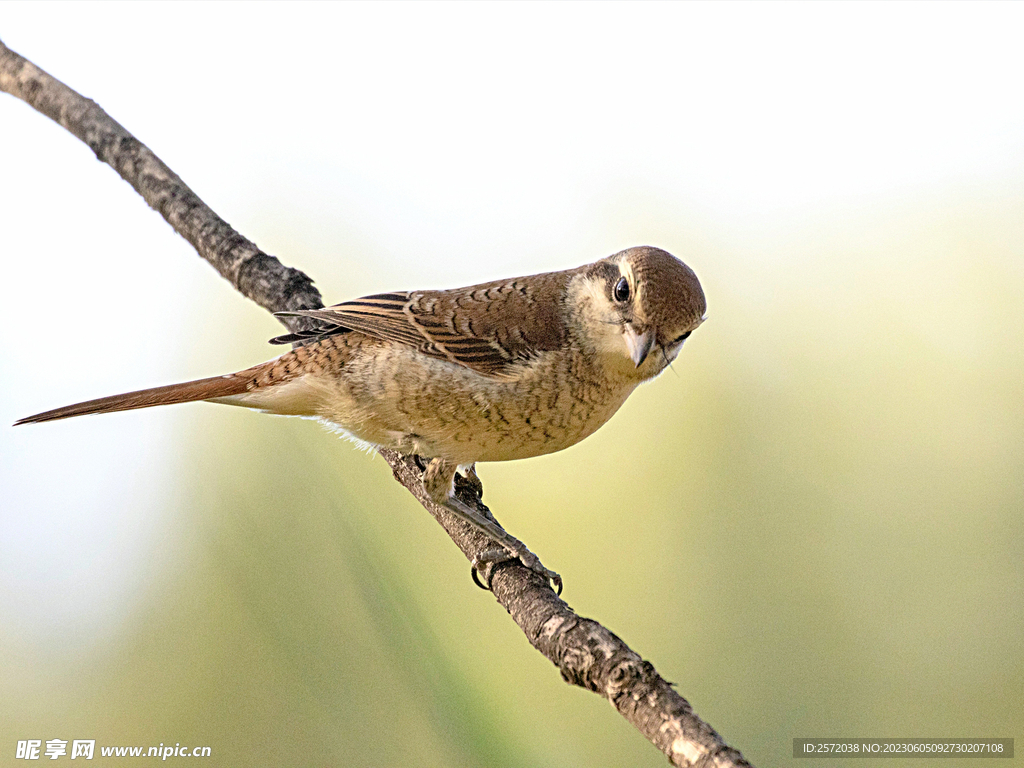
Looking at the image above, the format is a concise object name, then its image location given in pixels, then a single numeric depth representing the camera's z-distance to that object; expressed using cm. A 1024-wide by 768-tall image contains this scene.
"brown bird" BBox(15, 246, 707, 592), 511
